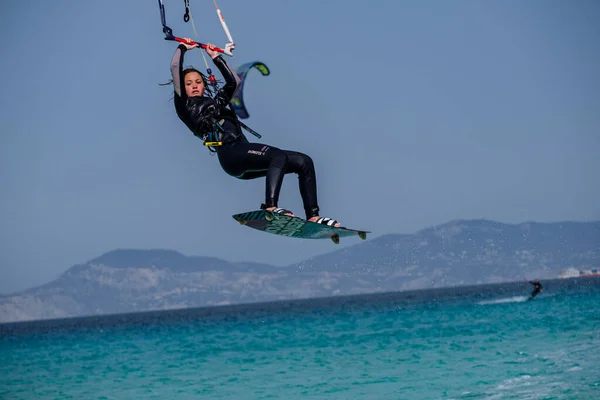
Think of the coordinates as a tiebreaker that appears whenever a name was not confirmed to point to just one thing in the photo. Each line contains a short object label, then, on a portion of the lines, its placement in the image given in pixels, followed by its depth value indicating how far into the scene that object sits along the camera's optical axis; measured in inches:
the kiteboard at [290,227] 772.6
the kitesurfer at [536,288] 6163.9
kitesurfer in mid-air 768.3
